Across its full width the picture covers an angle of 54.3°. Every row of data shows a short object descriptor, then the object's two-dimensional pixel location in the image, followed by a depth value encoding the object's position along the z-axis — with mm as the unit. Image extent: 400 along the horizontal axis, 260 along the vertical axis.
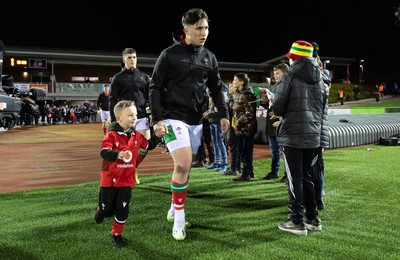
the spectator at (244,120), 7871
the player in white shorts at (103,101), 12208
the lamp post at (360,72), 57703
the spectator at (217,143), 9156
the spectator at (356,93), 43750
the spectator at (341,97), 37294
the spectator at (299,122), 4422
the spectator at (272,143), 7770
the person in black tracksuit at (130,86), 6844
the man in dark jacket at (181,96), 4184
